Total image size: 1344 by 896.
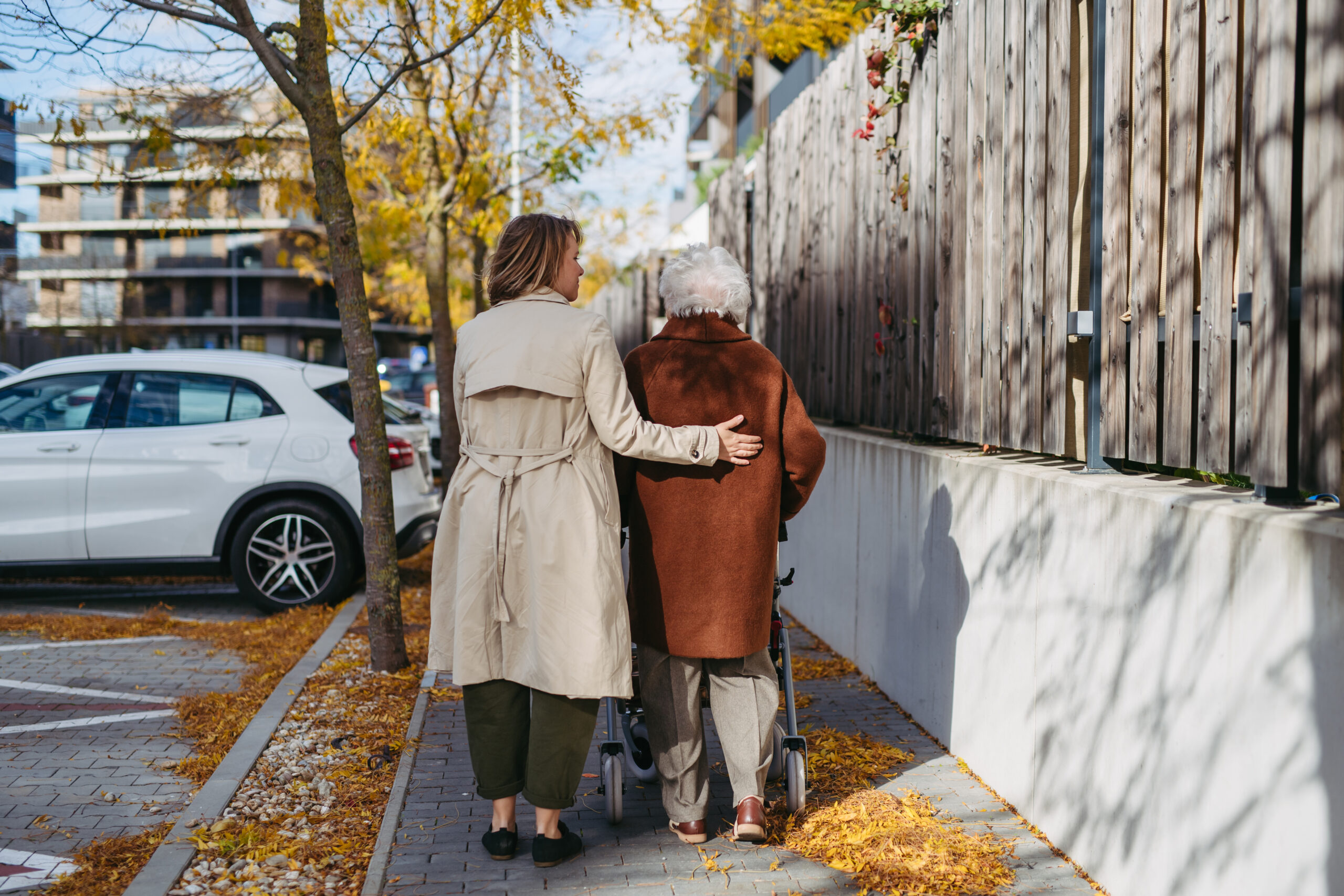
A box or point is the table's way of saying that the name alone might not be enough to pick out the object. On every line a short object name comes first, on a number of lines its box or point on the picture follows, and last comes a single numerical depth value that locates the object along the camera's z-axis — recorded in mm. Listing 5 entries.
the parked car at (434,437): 16422
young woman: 3621
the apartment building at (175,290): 56469
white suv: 7715
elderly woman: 3871
